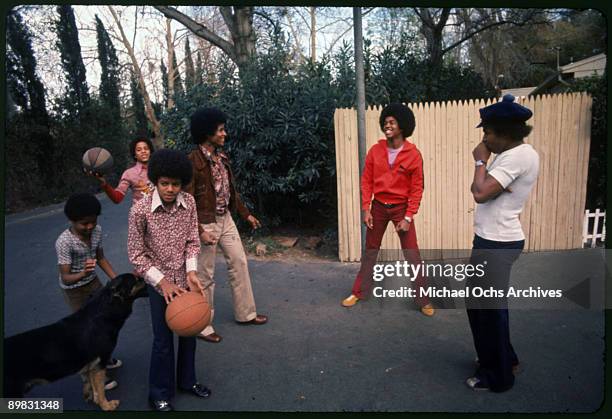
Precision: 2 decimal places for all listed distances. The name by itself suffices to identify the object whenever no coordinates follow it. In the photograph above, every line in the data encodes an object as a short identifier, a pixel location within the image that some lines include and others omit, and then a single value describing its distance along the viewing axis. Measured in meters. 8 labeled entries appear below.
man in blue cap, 2.35
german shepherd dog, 2.20
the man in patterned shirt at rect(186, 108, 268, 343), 3.17
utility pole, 3.68
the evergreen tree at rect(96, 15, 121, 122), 9.04
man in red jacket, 3.61
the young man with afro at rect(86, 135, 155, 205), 3.40
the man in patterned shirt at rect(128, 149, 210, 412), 2.29
